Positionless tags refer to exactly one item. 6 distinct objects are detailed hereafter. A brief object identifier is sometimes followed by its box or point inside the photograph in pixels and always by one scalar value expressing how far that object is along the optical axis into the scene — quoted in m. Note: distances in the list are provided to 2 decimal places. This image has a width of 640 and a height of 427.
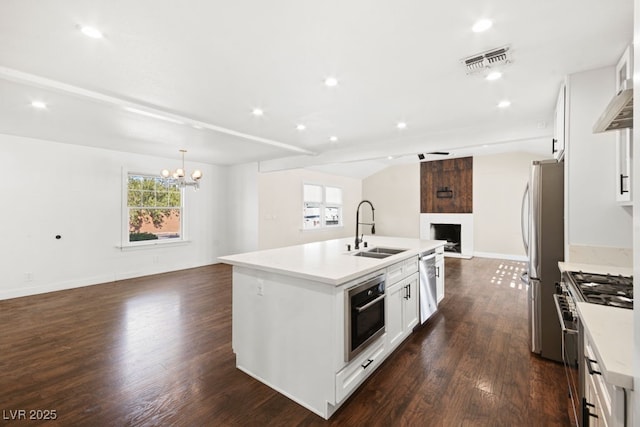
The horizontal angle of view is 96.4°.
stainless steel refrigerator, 2.51
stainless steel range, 1.41
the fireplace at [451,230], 8.05
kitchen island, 1.86
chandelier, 5.09
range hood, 1.04
